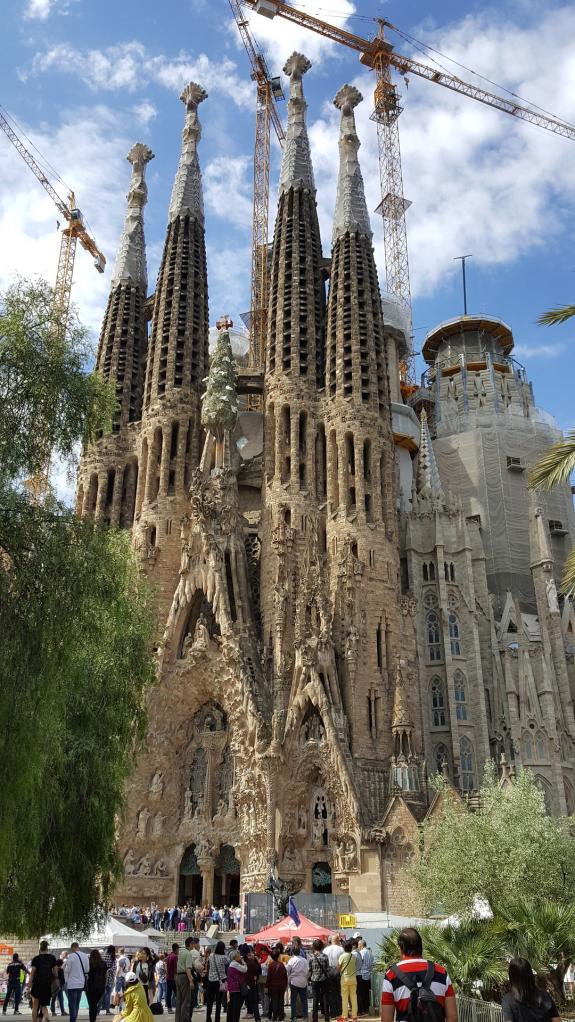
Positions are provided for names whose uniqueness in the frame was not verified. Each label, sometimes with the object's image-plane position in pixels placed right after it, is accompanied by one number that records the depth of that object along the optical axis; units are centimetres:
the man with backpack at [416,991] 594
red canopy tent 1758
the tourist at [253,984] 1359
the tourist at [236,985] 1270
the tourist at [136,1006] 955
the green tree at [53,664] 1252
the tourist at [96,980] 1335
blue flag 1769
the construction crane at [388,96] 6172
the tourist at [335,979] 1420
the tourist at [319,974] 1383
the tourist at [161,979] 1825
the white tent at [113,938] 1941
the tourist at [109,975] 1695
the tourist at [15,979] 1653
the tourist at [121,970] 1712
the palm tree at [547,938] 1348
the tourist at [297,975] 1373
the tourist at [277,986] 1379
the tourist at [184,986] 1227
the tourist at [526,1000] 616
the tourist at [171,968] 1538
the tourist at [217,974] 1389
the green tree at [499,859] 2012
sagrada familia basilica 3225
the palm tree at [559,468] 1111
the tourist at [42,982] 1207
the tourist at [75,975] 1302
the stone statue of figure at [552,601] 4041
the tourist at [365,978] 1523
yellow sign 1928
